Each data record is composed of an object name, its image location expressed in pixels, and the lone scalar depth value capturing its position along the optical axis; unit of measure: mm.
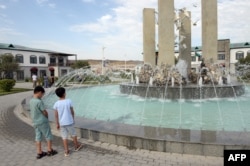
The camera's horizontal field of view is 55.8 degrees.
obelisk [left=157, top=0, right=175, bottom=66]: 15625
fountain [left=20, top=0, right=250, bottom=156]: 4965
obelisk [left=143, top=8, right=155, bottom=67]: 20500
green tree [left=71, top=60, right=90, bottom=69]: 59356
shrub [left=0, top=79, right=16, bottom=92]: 21438
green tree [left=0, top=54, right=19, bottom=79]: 42366
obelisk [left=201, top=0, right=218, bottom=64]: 16344
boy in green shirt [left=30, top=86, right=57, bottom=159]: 4859
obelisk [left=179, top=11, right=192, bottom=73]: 19000
